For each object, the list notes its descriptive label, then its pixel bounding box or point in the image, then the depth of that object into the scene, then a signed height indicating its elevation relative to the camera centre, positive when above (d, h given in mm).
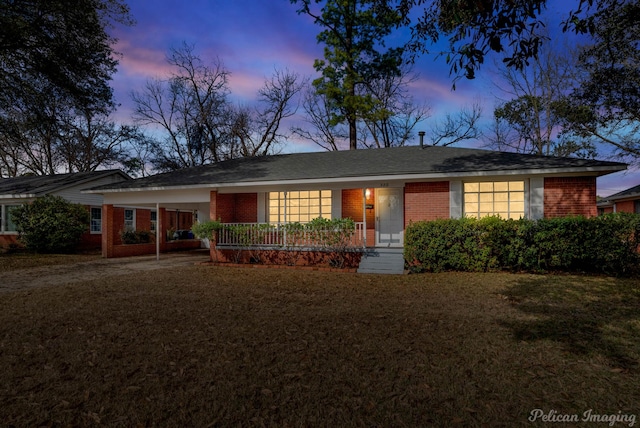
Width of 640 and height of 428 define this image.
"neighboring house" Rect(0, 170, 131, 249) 18484 +1366
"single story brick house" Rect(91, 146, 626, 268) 10688 +1120
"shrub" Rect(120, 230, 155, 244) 17953 -917
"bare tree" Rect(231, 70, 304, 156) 28375 +8999
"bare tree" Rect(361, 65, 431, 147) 26062 +8263
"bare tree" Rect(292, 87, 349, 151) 27503 +7355
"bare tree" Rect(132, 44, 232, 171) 28359 +9405
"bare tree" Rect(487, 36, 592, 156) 21078 +7319
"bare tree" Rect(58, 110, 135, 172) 32156 +6909
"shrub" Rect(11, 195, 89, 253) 16297 -241
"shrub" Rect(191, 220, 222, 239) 12516 -334
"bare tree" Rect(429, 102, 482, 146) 25217 +6854
